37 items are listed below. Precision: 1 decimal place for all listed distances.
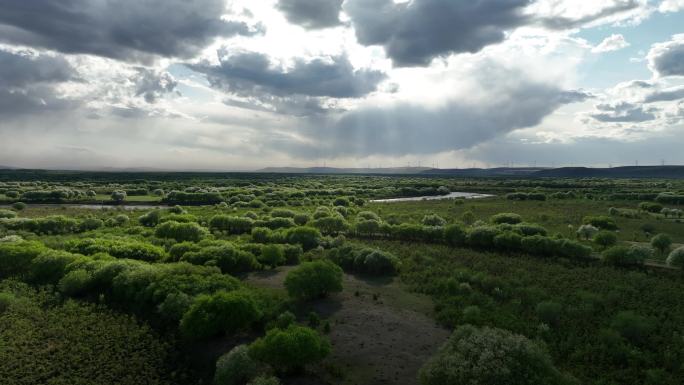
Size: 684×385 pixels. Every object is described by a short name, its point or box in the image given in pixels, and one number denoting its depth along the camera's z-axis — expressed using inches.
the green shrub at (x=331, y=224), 2208.4
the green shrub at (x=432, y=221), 2336.4
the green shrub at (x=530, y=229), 1902.3
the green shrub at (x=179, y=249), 1503.1
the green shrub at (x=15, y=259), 1295.5
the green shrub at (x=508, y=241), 1680.6
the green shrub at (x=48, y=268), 1230.3
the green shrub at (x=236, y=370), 685.9
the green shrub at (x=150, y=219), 2381.4
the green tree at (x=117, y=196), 3966.5
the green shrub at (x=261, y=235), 1892.2
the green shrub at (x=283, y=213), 2699.3
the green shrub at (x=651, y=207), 3011.8
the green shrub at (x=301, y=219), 2434.8
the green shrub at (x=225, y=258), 1391.5
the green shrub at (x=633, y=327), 834.8
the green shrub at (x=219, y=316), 856.9
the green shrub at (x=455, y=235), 1846.7
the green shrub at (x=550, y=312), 925.8
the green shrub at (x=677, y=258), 1326.3
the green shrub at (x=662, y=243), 1566.2
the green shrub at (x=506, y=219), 2411.4
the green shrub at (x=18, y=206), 3110.0
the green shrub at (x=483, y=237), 1764.3
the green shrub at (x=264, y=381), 630.4
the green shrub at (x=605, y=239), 1715.1
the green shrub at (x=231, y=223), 2283.5
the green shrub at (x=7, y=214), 2367.7
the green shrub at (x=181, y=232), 1866.4
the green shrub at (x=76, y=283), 1119.8
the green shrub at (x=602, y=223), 2266.2
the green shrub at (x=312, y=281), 1077.1
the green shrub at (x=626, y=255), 1397.6
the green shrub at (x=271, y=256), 1477.6
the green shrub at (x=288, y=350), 696.4
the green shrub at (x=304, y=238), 1784.0
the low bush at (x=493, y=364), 522.3
